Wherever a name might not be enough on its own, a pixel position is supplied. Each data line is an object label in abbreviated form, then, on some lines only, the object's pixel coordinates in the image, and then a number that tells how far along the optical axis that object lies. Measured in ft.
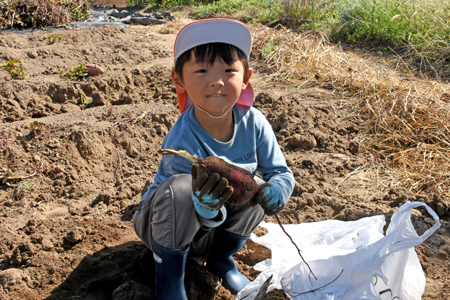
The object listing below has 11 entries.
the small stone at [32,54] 16.99
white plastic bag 5.20
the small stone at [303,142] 10.46
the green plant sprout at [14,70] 14.58
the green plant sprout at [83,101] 13.13
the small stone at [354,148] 10.43
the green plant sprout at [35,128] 10.00
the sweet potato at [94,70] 14.80
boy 5.33
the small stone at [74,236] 7.07
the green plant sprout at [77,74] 14.79
